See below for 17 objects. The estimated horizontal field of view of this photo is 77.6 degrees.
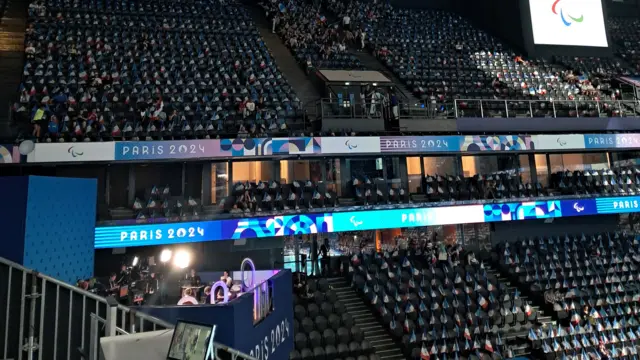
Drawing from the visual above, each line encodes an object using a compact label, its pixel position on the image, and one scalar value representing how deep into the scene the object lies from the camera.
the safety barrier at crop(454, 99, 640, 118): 21.00
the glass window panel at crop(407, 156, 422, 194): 19.19
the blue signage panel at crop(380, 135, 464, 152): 17.17
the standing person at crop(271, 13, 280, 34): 27.16
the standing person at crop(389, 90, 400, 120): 18.66
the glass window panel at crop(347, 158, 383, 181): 18.44
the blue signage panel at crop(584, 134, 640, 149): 19.81
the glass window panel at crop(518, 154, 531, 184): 21.27
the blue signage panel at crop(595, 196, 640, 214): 18.88
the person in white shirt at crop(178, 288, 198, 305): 8.27
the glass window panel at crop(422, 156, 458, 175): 20.02
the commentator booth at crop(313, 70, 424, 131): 18.42
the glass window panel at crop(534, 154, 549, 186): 21.27
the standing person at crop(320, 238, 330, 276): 16.44
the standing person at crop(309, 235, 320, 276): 17.00
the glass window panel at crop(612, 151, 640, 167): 22.84
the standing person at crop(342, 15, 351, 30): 27.98
